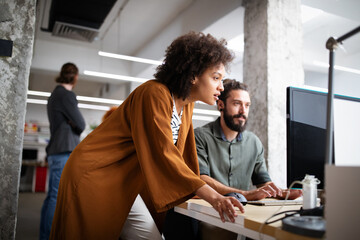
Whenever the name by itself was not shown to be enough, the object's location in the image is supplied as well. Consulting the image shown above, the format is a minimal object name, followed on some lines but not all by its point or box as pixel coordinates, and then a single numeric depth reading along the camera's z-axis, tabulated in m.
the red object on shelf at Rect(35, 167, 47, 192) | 9.33
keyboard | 1.20
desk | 0.77
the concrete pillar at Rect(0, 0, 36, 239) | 1.87
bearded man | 1.96
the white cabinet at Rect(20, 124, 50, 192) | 9.33
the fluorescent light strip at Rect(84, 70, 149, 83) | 5.56
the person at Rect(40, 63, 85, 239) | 2.73
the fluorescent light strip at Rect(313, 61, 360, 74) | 3.65
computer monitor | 1.23
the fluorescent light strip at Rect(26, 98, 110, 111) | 8.24
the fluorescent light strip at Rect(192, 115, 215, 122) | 10.13
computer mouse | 1.15
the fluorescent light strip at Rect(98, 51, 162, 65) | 4.84
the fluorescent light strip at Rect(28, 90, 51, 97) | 7.25
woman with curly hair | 1.15
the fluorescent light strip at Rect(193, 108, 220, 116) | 7.74
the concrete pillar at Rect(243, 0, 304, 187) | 2.91
